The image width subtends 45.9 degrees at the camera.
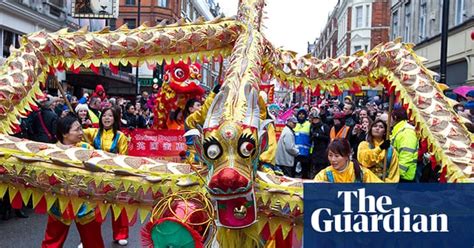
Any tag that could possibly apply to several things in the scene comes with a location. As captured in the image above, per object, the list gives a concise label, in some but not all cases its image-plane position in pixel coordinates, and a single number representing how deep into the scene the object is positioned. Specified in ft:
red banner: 24.59
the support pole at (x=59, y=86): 15.64
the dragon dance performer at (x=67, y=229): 13.45
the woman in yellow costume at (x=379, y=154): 16.65
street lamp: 28.48
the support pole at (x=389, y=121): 14.73
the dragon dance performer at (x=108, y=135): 18.26
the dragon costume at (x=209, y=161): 8.27
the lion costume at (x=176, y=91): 23.82
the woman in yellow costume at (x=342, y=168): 12.92
